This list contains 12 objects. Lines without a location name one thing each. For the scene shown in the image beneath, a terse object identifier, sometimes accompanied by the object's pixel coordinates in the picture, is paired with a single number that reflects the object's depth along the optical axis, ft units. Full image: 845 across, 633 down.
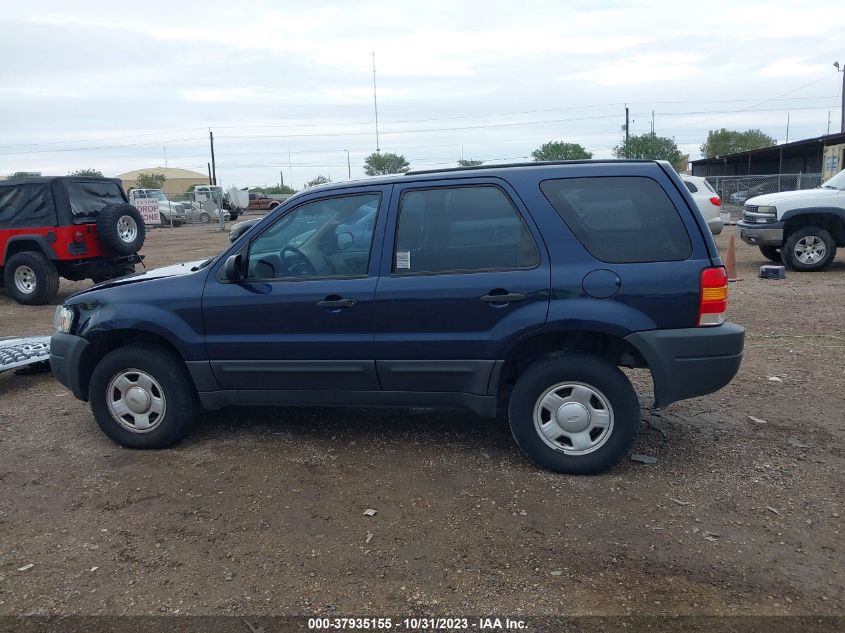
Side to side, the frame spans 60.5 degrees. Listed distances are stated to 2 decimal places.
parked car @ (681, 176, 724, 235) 49.93
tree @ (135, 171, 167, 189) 269.64
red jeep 36.35
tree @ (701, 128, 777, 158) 244.83
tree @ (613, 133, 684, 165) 166.92
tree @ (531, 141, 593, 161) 178.35
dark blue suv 13.23
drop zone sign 104.83
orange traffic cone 37.32
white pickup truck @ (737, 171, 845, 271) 38.60
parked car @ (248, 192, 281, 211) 159.22
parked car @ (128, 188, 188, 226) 118.73
